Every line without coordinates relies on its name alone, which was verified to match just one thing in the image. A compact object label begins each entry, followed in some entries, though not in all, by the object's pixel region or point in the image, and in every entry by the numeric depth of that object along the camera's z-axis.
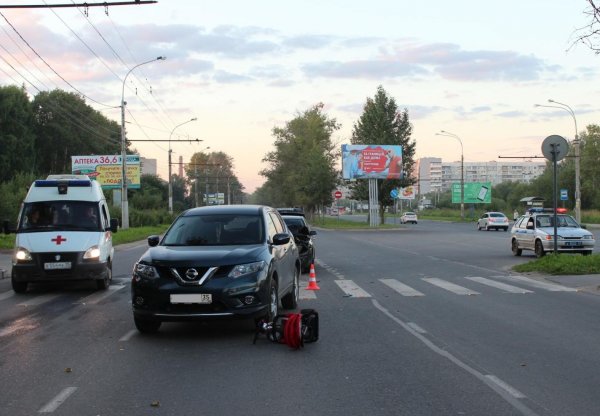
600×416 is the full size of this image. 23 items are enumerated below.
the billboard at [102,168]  64.00
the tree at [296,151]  88.81
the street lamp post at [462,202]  70.76
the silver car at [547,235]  20.83
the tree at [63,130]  76.00
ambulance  12.81
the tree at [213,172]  143.50
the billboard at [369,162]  58.44
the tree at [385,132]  64.81
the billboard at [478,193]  86.62
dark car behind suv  16.91
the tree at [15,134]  62.25
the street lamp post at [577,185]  48.25
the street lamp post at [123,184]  38.91
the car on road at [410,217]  72.19
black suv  7.72
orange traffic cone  13.69
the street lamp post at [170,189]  58.03
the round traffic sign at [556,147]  16.61
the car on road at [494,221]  53.19
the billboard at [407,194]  92.97
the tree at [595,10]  13.78
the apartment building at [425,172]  176.25
